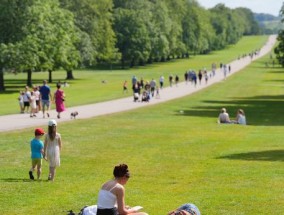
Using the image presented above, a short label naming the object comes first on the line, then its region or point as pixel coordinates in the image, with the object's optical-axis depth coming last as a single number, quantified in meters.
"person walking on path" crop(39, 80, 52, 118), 37.00
